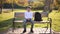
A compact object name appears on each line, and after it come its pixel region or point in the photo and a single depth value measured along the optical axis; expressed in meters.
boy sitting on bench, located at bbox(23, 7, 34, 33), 3.79
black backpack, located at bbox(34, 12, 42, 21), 4.04
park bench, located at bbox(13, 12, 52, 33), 4.09
